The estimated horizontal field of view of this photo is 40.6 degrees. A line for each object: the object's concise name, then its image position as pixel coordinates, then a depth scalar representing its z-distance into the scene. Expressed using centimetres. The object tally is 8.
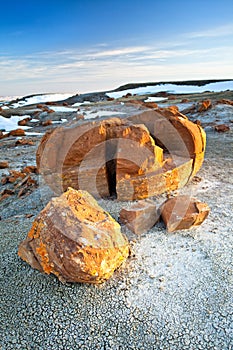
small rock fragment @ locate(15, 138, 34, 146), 1093
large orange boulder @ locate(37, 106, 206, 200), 475
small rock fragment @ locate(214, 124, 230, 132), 1027
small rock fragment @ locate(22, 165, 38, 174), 712
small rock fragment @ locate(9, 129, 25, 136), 1336
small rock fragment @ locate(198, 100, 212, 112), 1287
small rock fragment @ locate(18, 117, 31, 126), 1633
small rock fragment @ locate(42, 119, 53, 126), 1530
